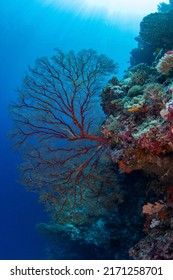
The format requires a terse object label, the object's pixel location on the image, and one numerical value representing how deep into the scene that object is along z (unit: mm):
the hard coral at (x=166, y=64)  5789
